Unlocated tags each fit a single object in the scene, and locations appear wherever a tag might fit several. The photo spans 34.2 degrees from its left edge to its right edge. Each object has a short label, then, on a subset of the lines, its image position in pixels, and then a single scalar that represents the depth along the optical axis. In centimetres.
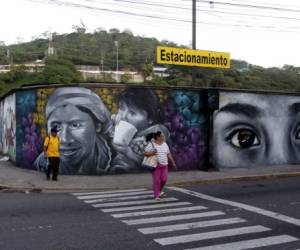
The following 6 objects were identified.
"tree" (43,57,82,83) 7200
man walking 1422
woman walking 1134
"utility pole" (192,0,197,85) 2427
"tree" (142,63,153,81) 7328
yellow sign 2081
